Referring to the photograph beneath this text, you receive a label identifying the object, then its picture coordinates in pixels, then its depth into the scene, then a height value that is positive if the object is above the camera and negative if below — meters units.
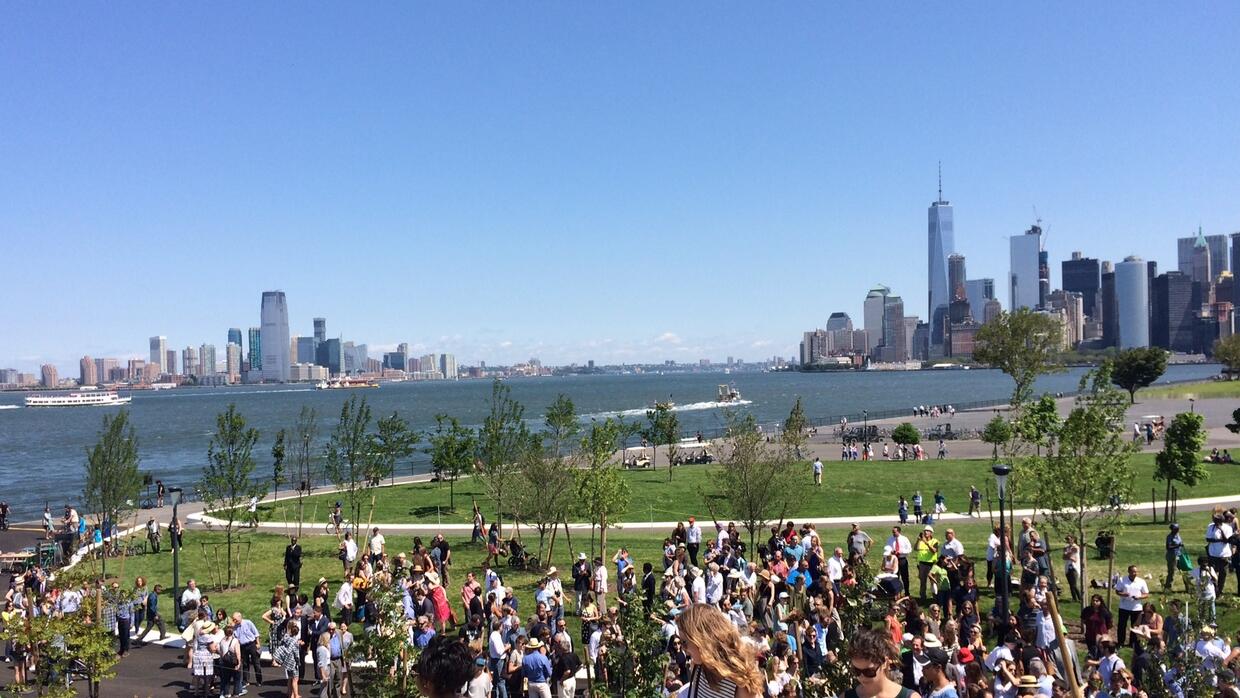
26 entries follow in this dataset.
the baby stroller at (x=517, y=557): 23.84 -5.20
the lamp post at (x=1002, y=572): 13.31 -3.34
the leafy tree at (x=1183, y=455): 24.83 -2.56
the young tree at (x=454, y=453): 36.22 -3.62
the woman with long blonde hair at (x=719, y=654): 3.63 -1.20
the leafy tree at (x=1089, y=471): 15.89 -1.94
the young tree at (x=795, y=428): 27.30 -2.23
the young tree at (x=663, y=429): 43.75 -3.21
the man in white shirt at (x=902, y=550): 17.56 -3.69
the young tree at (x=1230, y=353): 113.88 +1.63
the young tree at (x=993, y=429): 39.62 -3.04
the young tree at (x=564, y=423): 28.42 -1.90
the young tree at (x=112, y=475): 24.78 -3.03
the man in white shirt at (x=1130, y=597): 13.73 -3.65
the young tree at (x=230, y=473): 23.39 -2.85
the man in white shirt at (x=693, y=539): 20.75 -4.11
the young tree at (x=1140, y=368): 86.38 -0.25
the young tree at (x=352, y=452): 28.09 -2.74
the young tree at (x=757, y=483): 22.67 -3.06
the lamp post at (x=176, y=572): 18.62 -4.43
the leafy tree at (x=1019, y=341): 50.88 +1.52
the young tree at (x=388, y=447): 28.69 -2.73
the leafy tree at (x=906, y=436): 49.81 -3.99
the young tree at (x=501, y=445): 24.72 -2.43
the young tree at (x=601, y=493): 21.98 -3.19
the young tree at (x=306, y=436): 35.48 -2.90
